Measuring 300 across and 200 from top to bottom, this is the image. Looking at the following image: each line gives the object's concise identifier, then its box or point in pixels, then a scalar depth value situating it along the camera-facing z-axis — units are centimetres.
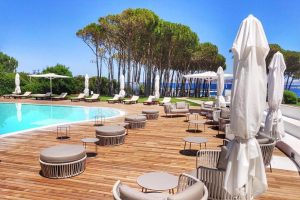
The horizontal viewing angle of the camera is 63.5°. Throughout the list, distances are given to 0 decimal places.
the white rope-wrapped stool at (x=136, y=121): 1044
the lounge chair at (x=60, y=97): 2402
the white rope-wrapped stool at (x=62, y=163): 529
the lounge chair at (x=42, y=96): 2417
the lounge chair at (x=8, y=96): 2473
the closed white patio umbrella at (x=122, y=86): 2278
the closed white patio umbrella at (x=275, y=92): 690
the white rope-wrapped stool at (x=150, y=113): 1309
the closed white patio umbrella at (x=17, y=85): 2483
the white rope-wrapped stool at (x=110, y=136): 775
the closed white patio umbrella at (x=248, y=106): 320
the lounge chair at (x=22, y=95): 2458
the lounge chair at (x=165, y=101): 1980
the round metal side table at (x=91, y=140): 697
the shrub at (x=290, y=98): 2331
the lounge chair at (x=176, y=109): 1380
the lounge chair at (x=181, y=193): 299
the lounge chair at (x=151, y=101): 2065
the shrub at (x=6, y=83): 2800
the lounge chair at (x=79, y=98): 2327
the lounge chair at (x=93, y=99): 2260
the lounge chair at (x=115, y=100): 2179
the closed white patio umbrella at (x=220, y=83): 1236
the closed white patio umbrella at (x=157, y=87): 2255
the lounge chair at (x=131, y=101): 2117
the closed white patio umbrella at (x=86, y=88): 2422
